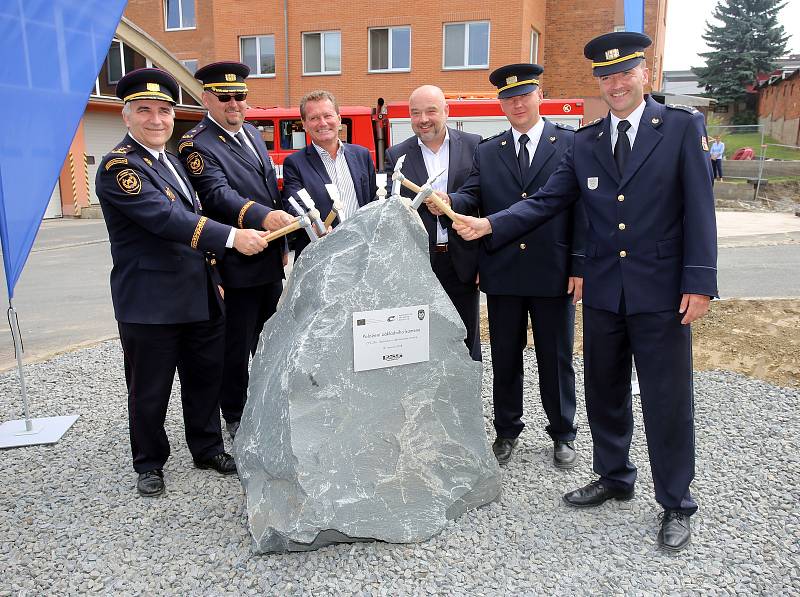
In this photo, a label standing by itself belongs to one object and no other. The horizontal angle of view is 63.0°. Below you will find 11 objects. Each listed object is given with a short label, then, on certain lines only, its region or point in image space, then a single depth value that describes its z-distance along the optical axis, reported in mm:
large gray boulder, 2686
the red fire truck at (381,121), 13766
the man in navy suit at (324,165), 3639
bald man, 3729
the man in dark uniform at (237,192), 3477
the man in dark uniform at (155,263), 3025
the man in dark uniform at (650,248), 2662
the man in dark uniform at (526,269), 3434
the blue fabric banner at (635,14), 4590
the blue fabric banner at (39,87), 3453
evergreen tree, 34906
